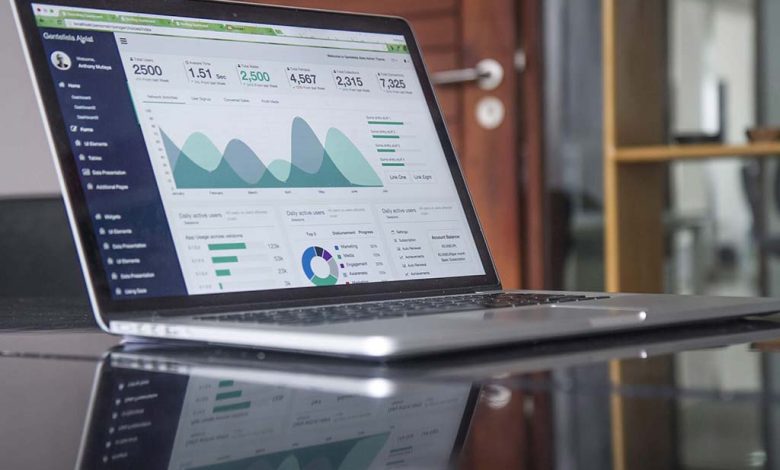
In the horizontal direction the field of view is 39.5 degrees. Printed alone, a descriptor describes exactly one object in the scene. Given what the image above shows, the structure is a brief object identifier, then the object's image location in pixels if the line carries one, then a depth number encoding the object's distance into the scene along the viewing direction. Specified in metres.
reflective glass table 0.34
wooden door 2.73
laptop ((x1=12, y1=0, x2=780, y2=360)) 0.61
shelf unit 2.24
